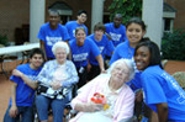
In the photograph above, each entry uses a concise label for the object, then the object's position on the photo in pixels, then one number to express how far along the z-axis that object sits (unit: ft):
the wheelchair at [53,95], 14.75
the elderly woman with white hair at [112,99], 10.81
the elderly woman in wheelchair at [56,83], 14.62
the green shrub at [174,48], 58.85
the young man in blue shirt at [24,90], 14.38
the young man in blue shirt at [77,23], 24.57
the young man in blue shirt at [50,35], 19.48
